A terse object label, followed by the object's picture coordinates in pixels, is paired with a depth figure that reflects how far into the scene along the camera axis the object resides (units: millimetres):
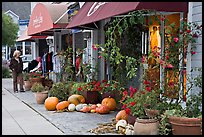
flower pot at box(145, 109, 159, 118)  7824
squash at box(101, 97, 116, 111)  10844
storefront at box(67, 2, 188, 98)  7905
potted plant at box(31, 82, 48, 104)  12784
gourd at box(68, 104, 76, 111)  11031
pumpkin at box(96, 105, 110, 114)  10438
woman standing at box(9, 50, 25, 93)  16392
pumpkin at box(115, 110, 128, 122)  8835
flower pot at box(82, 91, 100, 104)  11664
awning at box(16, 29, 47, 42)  22922
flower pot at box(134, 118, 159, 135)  7367
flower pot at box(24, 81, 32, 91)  17475
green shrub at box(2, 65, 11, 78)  28592
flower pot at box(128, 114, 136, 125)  8125
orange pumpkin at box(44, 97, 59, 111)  11344
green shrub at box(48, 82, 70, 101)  12055
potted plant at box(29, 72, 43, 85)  17328
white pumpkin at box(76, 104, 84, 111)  11031
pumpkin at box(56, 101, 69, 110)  11154
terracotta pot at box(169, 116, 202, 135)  7051
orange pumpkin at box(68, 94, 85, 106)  11422
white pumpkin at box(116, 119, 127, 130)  8117
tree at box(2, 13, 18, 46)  32531
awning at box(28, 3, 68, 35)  14531
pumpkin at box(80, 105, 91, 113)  10789
